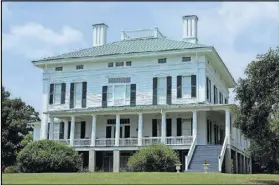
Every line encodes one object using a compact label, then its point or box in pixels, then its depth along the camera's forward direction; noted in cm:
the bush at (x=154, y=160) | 3145
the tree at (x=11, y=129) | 4491
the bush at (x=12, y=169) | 3534
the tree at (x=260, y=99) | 2283
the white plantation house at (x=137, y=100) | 3748
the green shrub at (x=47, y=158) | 3247
